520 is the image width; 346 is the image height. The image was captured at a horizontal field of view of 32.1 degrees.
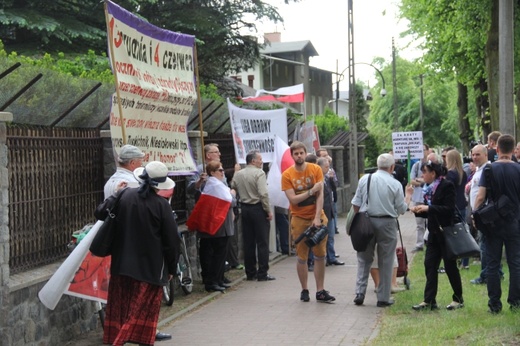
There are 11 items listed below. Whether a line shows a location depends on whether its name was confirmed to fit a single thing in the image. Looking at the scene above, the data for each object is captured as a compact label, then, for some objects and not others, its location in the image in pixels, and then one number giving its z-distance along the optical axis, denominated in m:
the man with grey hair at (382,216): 10.87
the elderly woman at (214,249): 12.50
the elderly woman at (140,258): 7.81
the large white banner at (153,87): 9.65
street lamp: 38.20
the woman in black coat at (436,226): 10.23
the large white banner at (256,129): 15.03
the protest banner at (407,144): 26.95
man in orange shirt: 11.25
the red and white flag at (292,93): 23.17
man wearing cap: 8.72
